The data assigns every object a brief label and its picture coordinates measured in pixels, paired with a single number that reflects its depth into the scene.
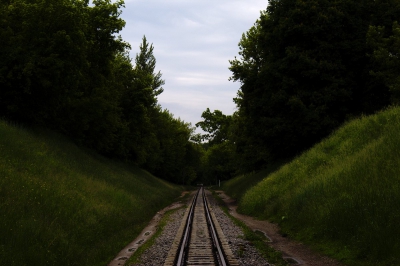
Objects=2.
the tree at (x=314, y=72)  28.12
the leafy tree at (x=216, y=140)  92.40
